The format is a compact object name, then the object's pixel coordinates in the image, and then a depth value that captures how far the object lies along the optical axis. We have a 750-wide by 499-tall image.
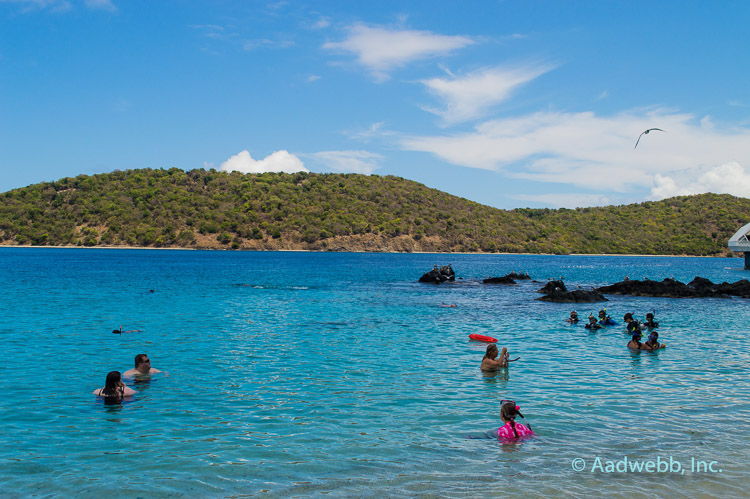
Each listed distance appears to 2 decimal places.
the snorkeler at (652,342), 22.14
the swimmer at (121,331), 25.19
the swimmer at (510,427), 11.30
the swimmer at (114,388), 13.91
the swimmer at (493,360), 17.58
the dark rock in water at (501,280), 65.54
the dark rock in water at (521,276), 72.68
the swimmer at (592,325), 28.50
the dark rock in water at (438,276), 65.67
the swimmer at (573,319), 30.62
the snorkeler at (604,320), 29.91
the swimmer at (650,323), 27.89
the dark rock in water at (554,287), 48.44
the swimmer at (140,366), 16.38
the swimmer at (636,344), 22.22
